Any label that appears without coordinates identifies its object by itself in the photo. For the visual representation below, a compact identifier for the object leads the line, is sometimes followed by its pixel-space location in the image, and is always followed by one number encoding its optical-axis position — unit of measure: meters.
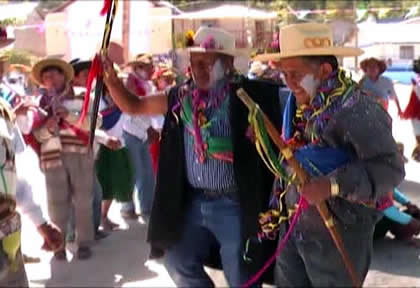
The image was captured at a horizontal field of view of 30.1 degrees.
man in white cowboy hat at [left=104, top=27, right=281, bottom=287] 3.38
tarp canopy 17.02
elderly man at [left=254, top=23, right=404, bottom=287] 2.57
